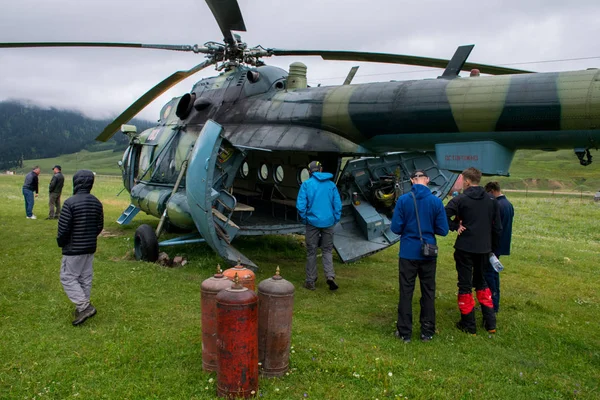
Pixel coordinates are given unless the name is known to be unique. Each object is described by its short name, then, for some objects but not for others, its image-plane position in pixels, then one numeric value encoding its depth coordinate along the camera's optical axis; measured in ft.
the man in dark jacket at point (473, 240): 18.45
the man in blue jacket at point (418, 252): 17.61
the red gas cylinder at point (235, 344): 12.55
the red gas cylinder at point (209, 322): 14.26
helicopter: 20.44
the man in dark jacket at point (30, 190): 47.87
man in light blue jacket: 23.88
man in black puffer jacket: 17.76
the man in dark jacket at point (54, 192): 48.03
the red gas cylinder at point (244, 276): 15.56
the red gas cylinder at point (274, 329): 14.12
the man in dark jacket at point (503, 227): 20.16
